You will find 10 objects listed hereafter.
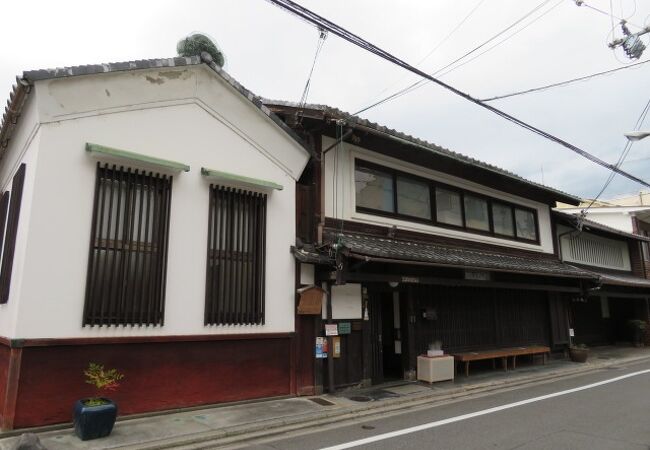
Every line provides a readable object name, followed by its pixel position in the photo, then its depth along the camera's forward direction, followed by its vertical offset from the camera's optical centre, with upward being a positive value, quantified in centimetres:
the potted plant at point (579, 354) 1596 -125
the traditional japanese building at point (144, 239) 723 +138
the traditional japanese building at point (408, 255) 1039 +151
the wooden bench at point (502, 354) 1266 -105
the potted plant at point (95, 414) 646 -130
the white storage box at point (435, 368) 1146 -124
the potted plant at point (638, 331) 2172 -67
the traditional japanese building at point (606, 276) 1912 +189
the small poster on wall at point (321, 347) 1006 -62
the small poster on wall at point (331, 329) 1013 -24
